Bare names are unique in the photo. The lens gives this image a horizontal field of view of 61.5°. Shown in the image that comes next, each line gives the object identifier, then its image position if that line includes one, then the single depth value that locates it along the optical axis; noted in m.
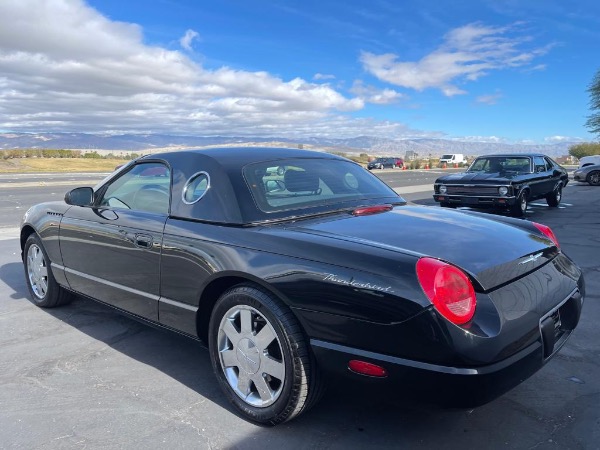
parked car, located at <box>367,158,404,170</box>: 57.12
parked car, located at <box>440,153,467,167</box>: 70.59
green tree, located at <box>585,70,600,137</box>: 48.53
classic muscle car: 11.36
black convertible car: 2.25
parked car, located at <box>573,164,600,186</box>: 24.08
